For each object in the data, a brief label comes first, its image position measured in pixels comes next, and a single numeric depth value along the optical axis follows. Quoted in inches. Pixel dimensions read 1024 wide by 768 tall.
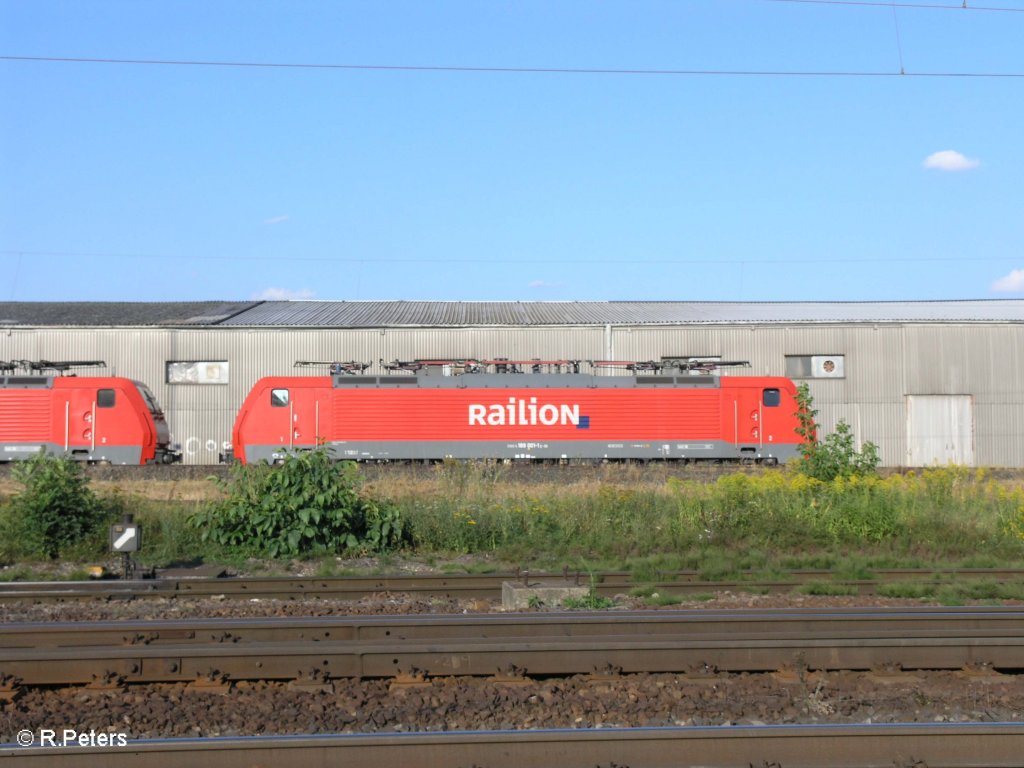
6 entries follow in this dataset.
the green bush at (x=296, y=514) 573.0
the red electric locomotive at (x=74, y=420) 1104.2
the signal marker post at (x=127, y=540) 495.8
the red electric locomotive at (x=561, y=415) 1114.7
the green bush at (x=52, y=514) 577.3
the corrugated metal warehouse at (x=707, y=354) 1443.2
